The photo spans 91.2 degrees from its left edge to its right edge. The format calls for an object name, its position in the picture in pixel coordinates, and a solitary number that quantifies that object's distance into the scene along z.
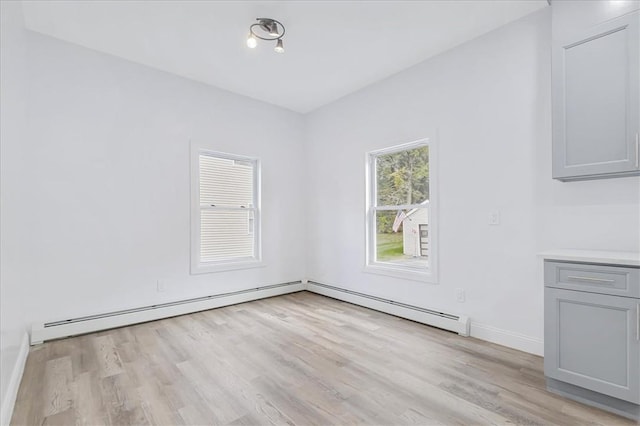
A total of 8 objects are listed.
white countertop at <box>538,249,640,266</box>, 1.79
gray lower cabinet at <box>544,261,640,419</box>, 1.76
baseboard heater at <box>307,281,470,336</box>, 3.05
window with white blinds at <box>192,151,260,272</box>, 4.02
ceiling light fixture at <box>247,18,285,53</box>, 2.75
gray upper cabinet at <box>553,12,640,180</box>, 1.94
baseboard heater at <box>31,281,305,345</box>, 2.92
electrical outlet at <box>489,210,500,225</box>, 2.84
